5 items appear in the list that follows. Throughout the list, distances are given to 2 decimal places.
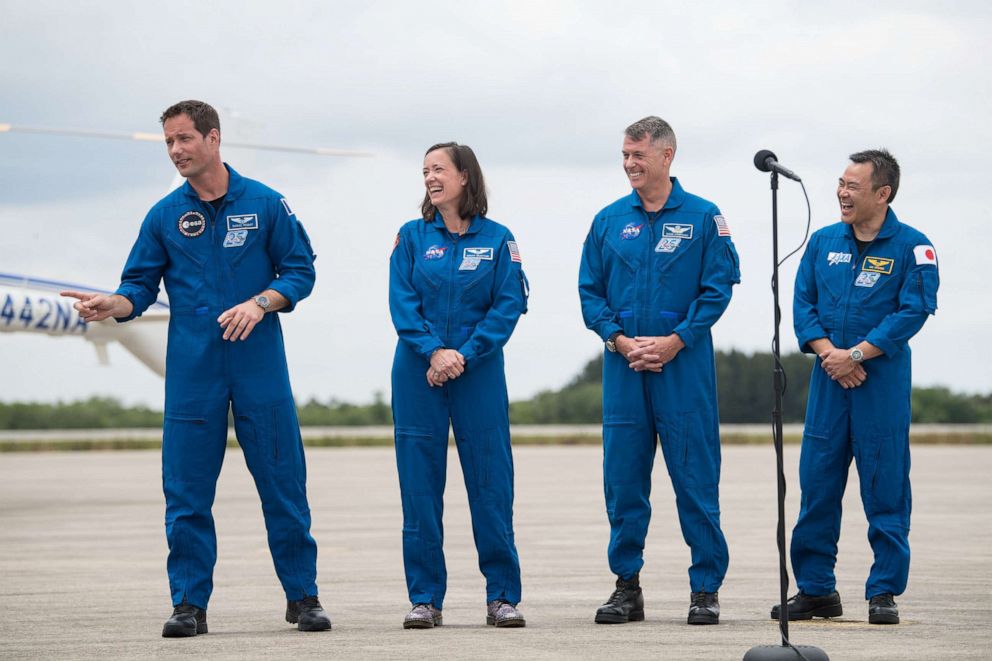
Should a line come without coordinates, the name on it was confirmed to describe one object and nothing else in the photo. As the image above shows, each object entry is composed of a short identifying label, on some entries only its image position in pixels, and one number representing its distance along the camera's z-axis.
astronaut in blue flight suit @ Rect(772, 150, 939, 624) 14.86
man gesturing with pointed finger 14.15
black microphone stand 11.22
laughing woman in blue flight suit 14.52
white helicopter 44.22
